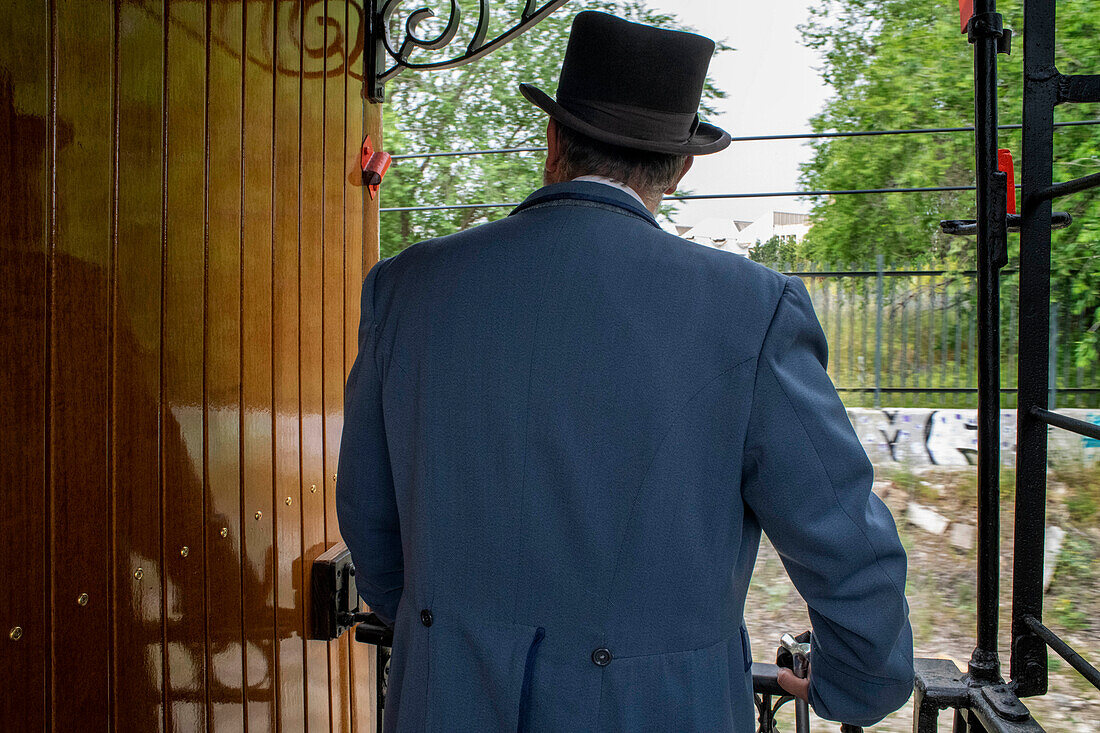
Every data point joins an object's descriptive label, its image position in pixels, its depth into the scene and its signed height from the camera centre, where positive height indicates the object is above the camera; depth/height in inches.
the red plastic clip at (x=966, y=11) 55.5 +21.9
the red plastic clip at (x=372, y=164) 75.2 +16.6
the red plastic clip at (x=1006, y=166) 54.5 +12.0
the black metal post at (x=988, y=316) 53.9 +2.6
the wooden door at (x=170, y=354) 36.9 +0.2
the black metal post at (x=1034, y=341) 50.0 +0.9
